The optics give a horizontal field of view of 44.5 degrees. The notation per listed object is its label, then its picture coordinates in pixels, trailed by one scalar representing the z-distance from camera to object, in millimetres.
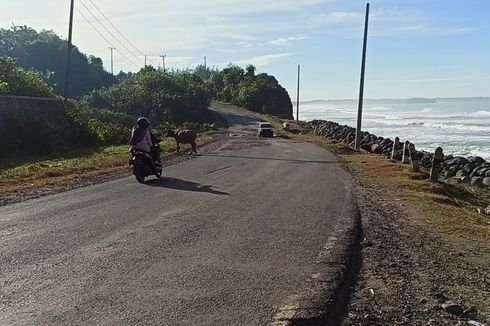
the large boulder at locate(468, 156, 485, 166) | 30947
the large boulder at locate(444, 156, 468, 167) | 30531
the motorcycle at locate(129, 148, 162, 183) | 14625
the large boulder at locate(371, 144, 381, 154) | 34625
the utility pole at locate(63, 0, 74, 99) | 31456
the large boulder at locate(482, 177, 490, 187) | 24219
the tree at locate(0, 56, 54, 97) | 29047
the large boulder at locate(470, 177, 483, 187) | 24378
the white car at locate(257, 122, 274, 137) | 45375
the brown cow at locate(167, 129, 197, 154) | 25500
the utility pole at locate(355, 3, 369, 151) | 30562
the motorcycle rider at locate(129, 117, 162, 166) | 14672
